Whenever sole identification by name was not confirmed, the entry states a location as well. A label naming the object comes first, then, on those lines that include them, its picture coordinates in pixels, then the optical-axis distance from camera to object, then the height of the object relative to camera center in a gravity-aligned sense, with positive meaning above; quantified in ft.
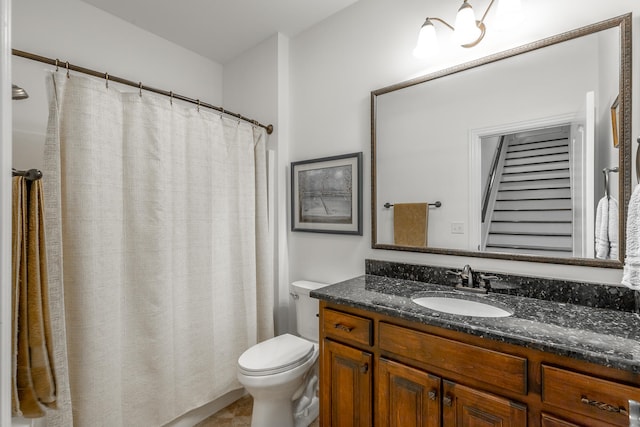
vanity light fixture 4.54 +2.79
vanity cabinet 3.03 -1.95
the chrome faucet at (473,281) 4.97 -1.13
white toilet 5.39 -2.79
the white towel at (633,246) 3.52 -0.43
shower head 3.34 +1.28
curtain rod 4.42 +2.15
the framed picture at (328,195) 6.67 +0.36
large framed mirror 4.19 +0.85
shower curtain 4.74 -0.62
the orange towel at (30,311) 3.35 -1.05
